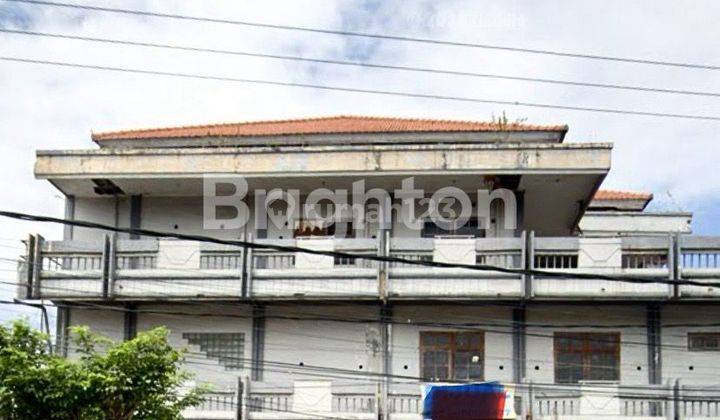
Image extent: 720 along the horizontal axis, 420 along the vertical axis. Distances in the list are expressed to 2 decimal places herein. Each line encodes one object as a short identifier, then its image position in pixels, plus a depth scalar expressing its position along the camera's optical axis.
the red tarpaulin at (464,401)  22.95
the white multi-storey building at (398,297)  23.58
